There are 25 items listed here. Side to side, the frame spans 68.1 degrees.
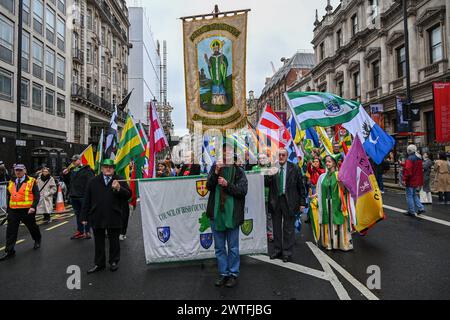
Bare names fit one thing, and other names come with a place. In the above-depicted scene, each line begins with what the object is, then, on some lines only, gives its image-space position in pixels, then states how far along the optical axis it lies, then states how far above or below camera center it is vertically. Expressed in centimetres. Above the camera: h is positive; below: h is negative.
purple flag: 596 -8
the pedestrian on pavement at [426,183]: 1074 -58
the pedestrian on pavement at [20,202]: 618 -55
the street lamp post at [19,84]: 1393 +401
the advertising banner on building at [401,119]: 1839 +262
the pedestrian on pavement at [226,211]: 436 -55
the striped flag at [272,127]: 871 +110
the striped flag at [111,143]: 651 +58
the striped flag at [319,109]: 700 +128
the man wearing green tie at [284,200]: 540 -53
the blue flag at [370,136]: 732 +69
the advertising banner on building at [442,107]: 1593 +280
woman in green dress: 582 -78
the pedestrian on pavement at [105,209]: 509 -58
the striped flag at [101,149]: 691 +50
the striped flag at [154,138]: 619 +63
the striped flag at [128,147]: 618 +46
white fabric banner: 520 -77
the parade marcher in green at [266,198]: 657 -57
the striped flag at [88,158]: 800 +35
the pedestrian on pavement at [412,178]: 873 -31
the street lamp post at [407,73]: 1675 +485
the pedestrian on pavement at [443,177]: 1070 -37
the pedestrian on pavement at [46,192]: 948 -55
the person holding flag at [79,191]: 744 -42
